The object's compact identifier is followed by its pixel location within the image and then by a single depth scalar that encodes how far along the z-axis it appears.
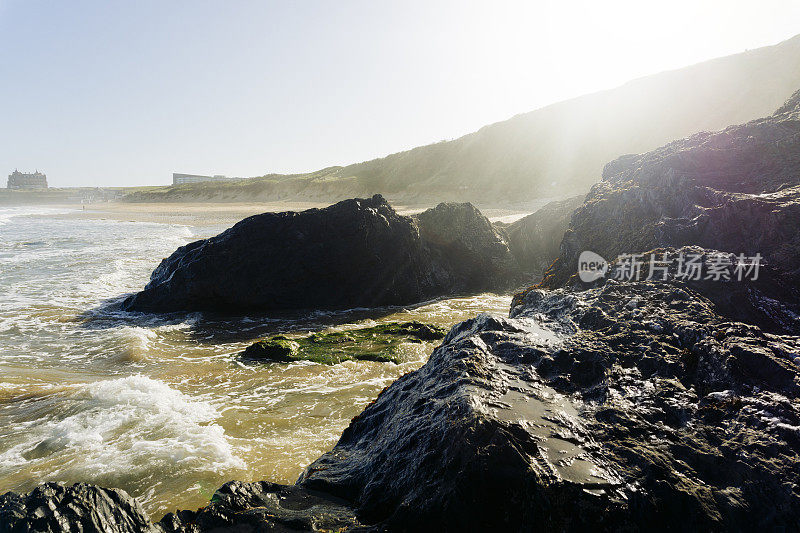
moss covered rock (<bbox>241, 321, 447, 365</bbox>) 7.96
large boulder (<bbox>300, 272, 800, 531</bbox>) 2.23
